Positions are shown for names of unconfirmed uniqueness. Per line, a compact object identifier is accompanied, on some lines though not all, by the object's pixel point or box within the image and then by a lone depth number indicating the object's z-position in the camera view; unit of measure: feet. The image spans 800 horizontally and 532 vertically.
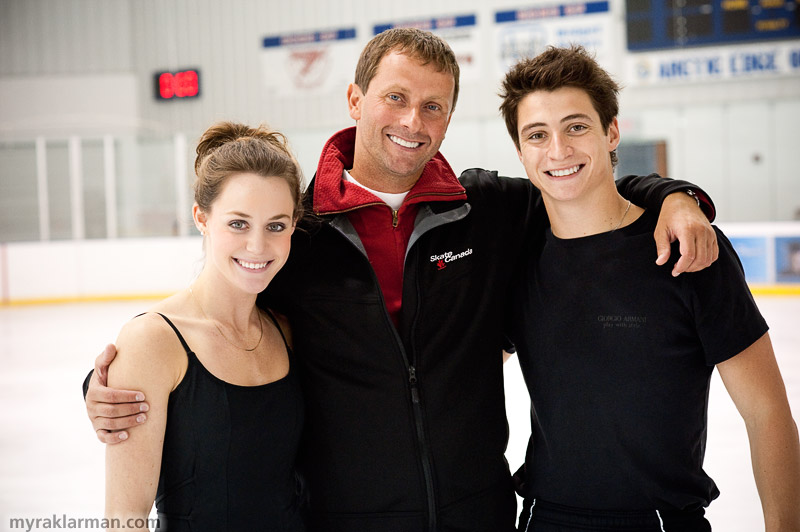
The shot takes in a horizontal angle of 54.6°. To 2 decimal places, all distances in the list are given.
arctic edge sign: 41.16
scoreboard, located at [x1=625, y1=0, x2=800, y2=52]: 40.16
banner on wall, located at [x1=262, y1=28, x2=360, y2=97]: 48.08
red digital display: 49.78
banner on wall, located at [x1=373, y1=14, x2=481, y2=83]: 46.24
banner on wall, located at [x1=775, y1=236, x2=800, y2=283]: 36.24
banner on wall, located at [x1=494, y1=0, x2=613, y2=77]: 43.47
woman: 6.04
